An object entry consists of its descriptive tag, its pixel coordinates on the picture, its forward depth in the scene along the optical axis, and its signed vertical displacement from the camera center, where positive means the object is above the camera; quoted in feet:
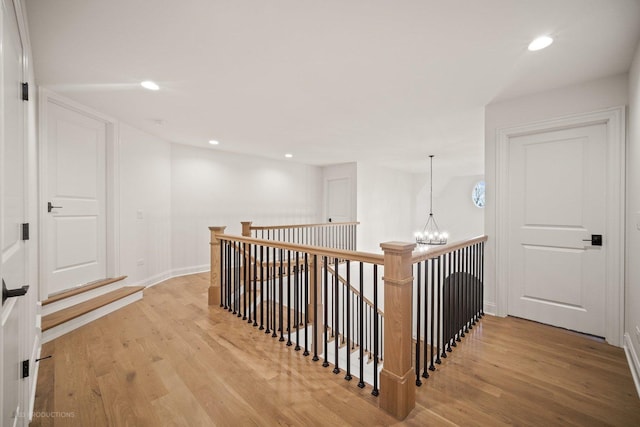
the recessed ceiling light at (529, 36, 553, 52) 6.20 +3.91
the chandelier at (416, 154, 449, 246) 18.17 -1.86
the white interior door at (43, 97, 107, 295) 9.75 +0.53
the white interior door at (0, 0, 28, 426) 3.46 -0.09
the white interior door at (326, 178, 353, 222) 22.26 +0.97
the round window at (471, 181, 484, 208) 25.98 +1.65
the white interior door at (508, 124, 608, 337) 8.26 -0.50
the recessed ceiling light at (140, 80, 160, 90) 8.41 +3.98
